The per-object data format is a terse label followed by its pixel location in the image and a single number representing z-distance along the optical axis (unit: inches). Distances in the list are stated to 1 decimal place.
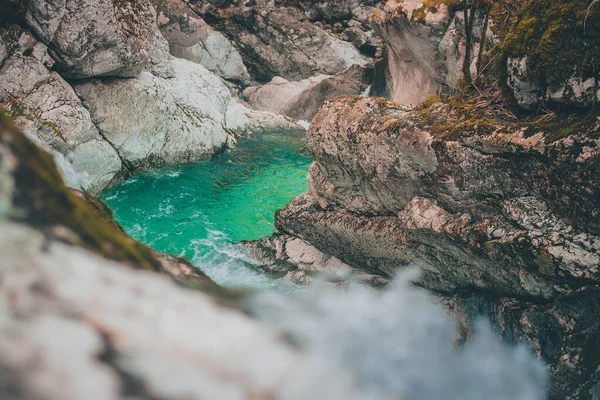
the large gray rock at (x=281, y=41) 1112.8
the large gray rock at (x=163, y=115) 591.2
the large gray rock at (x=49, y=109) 480.4
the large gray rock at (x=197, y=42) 923.4
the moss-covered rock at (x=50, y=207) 83.9
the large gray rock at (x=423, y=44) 521.7
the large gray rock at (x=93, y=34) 491.2
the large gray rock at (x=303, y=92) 970.1
